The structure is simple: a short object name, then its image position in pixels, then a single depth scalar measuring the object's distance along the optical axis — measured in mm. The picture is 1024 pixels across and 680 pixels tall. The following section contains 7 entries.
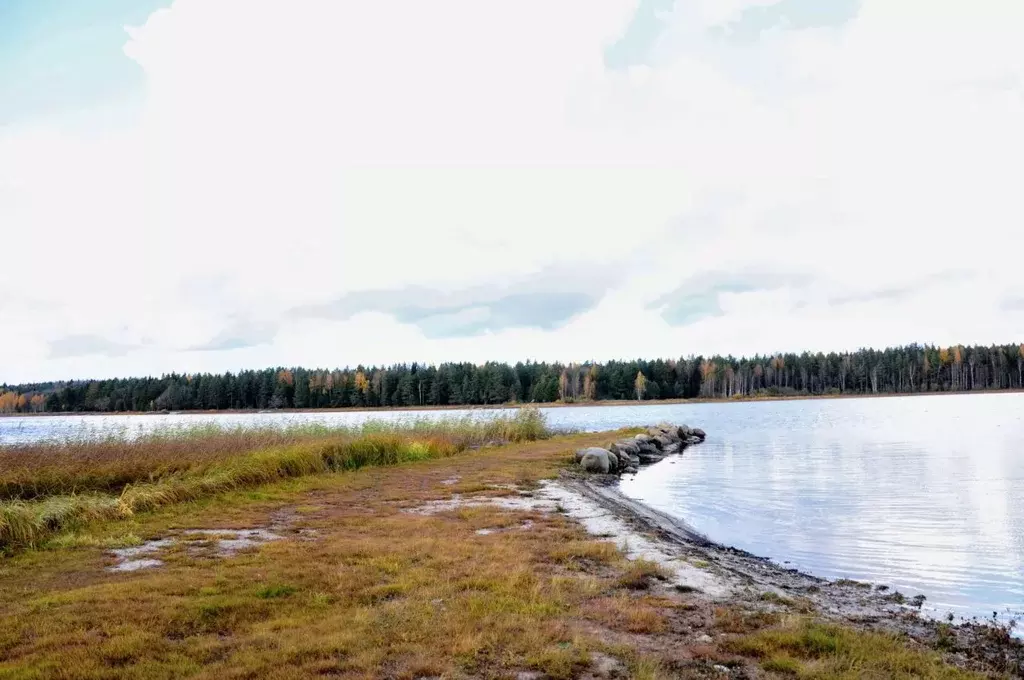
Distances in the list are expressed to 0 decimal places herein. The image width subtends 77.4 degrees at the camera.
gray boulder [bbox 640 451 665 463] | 27531
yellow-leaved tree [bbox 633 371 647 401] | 132750
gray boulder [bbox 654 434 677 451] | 31559
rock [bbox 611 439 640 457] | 25828
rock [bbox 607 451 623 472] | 23327
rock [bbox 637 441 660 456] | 28856
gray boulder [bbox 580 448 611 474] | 21986
